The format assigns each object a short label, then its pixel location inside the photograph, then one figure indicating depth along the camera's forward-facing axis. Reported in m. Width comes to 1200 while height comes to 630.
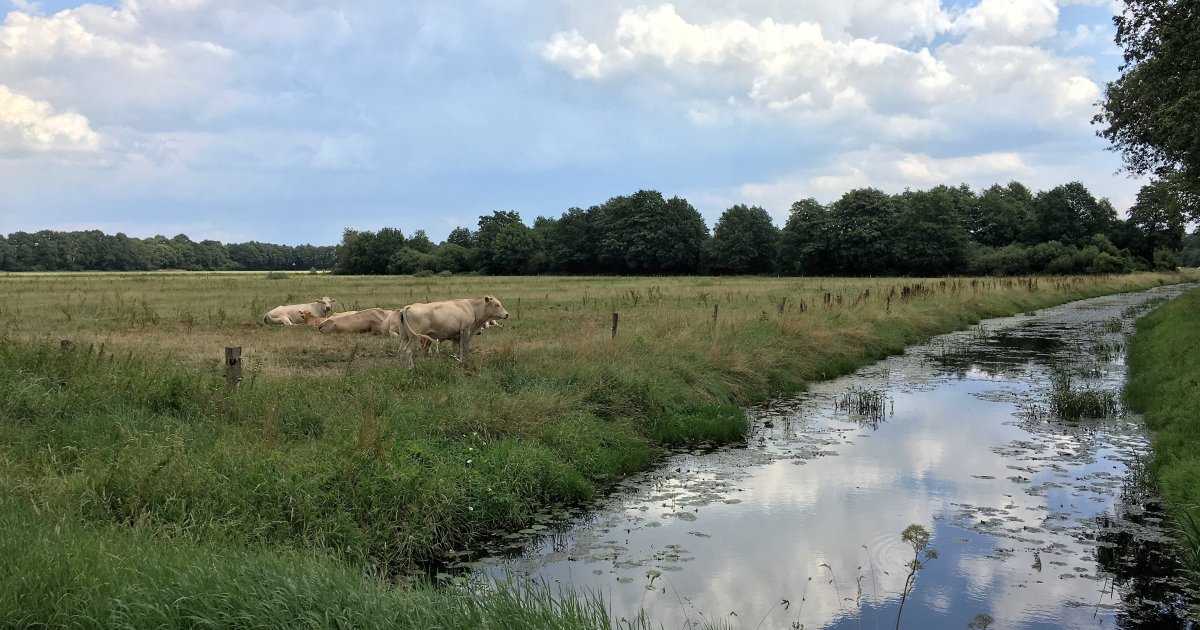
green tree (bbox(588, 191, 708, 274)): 97.88
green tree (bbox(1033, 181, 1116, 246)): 93.50
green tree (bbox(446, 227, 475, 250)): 134.88
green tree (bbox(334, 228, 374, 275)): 123.12
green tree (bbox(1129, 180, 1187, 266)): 85.88
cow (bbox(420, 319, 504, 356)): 15.22
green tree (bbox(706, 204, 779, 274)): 95.31
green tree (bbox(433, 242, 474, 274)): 110.94
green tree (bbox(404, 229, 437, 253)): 132.00
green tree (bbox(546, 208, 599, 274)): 102.62
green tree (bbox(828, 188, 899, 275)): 86.12
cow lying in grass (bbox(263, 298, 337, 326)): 22.38
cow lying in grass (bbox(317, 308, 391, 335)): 20.75
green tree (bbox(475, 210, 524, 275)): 106.38
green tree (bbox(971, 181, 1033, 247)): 100.94
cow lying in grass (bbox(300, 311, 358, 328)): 22.03
